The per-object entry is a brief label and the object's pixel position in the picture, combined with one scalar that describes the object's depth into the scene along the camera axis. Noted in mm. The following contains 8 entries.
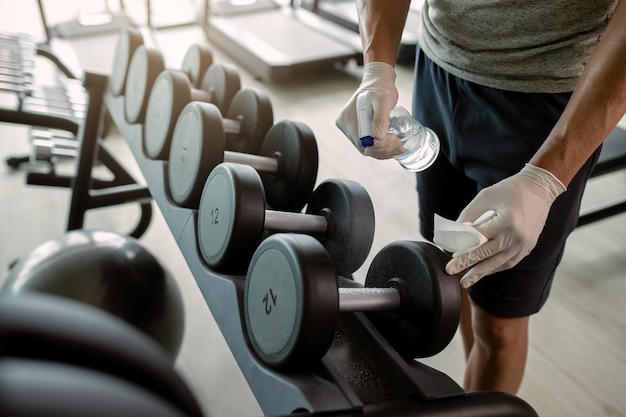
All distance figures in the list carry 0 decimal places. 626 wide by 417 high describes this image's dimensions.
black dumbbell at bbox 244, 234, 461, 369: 796
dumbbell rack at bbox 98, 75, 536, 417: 762
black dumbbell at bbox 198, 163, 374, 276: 1006
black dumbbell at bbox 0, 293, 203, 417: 320
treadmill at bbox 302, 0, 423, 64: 3766
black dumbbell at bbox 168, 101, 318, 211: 1189
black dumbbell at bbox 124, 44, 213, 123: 1577
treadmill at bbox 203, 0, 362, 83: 3527
